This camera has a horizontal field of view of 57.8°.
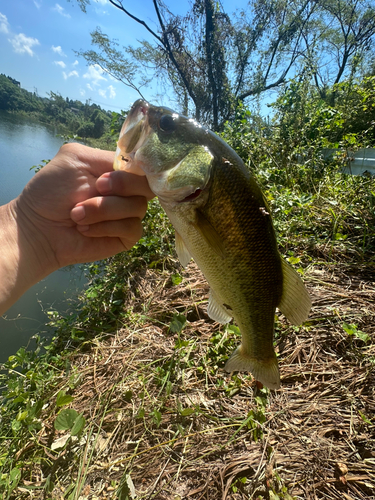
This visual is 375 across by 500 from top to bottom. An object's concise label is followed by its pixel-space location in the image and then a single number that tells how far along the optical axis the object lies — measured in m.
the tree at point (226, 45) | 8.62
